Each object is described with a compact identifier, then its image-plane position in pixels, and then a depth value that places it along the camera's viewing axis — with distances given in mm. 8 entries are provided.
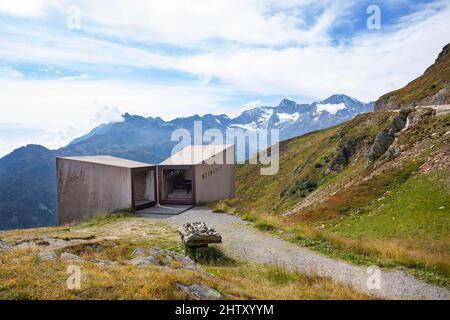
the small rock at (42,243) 14307
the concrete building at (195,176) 28609
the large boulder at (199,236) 14758
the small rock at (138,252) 12222
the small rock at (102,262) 10278
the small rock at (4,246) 12646
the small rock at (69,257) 10969
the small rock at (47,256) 10462
